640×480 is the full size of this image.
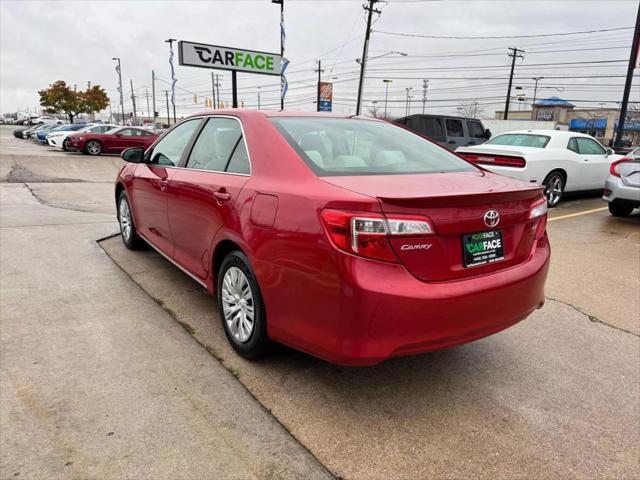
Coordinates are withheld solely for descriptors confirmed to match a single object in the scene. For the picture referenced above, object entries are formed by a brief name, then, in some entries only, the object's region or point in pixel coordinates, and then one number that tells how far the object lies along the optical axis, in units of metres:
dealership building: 69.31
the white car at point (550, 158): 8.46
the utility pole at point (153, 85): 83.78
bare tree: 87.12
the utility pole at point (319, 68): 57.19
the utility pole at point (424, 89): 87.88
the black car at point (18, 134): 40.29
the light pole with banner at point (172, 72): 39.05
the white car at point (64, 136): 23.83
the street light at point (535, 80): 63.05
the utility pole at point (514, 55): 49.28
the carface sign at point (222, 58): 14.50
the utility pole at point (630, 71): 14.78
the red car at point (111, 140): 21.97
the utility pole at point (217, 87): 84.18
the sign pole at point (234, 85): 12.53
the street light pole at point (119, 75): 62.09
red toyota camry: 2.18
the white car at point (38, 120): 68.35
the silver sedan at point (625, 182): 7.49
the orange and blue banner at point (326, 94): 36.56
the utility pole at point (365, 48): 29.03
